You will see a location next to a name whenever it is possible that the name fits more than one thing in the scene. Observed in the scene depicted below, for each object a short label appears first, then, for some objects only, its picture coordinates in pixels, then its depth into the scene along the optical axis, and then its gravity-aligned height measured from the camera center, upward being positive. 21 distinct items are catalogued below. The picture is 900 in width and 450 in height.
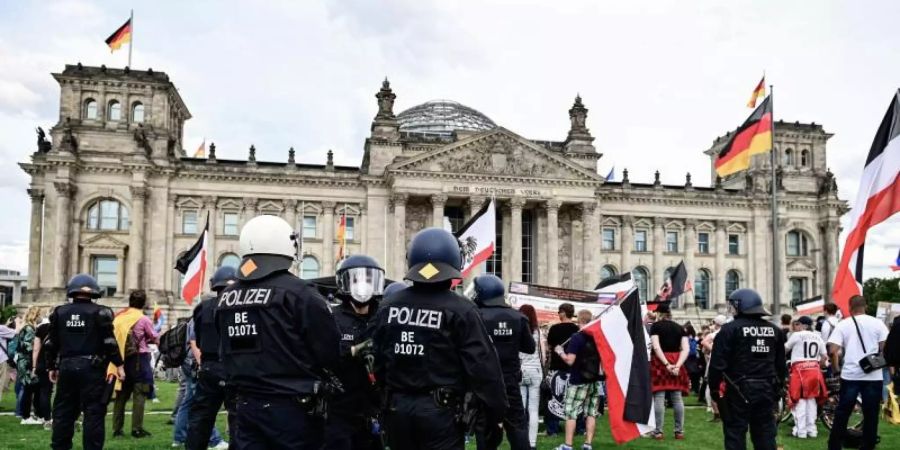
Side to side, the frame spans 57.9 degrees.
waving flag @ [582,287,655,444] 11.62 -1.27
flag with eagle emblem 19.72 +1.14
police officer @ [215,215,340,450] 5.82 -0.55
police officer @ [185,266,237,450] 9.34 -1.18
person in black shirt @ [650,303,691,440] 14.13 -1.45
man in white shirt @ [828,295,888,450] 11.00 -1.30
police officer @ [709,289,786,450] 9.45 -1.02
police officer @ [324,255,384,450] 6.97 -0.72
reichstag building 50.44 +5.16
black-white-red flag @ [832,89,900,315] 10.15 +1.04
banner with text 22.47 -0.47
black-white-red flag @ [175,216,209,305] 24.72 +0.28
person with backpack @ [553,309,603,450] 11.92 -1.39
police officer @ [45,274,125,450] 9.70 -1.00
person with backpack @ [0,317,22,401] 17.34 -1.45
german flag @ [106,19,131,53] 50.81 +15.12
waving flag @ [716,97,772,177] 26.09 +4.59
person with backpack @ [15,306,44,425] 15.48 -1.65
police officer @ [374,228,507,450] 5.88 -0.62
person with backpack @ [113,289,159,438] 12.38 -1.23
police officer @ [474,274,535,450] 9.39 -0.75
